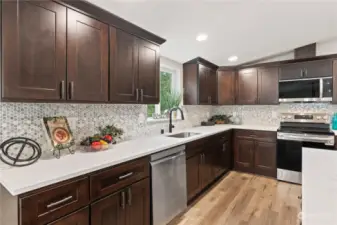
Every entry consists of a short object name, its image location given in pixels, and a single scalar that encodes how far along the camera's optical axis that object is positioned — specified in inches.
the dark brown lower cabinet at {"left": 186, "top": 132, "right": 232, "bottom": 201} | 107.4
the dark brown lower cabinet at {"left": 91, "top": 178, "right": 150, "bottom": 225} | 58.6
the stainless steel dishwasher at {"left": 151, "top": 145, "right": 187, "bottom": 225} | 81.1
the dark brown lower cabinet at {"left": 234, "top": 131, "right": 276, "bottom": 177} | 147.9
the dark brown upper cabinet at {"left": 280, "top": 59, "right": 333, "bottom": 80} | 141.0
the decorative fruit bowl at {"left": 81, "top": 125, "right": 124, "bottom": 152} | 75.7
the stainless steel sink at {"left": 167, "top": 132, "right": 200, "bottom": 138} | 125.2
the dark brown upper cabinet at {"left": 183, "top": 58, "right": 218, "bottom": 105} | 149.3
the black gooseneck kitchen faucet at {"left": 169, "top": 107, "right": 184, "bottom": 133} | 128.6
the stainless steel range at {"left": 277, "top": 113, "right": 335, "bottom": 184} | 130.7
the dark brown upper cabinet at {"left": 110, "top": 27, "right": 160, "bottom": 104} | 79.7
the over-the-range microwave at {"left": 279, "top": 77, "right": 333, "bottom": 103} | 139.6
